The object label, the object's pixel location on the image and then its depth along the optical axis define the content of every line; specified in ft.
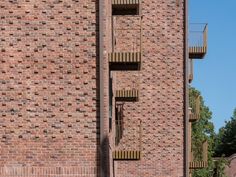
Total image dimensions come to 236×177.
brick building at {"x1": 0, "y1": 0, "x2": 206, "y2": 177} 52.24
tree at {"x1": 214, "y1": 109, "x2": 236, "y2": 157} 286.87
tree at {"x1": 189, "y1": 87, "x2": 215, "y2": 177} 177.11
